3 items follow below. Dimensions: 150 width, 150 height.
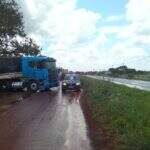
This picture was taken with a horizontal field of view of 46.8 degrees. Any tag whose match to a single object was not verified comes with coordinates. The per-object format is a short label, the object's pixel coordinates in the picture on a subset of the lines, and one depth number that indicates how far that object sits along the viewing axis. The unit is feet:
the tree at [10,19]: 58.43
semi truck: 51.83
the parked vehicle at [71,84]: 53.39
